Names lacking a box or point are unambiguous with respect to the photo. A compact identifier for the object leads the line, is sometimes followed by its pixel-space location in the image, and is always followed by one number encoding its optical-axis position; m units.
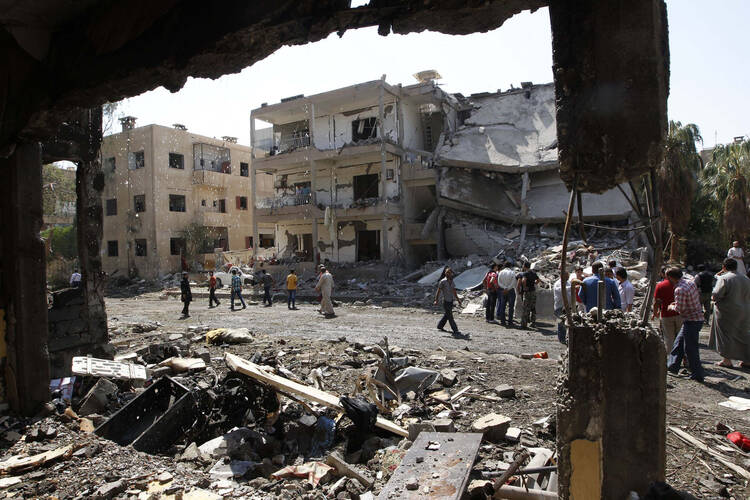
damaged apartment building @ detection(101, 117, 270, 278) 29.34
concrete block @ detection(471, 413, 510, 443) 4.51
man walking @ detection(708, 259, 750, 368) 6.80
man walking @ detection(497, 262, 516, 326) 11.33
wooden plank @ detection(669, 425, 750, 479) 3.76
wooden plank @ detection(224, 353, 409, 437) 4.96
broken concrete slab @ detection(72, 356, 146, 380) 6.27
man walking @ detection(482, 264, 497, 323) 12.20
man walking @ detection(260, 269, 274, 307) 17.55
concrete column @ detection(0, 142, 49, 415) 5.09
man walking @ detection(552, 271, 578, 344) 8.95
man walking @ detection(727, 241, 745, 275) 11.36
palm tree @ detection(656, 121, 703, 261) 15.05
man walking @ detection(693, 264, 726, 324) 9.16
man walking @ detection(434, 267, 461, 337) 10.38
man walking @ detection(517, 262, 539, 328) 10.63
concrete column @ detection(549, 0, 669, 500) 2.26
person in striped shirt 6.35
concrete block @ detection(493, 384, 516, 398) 5.77
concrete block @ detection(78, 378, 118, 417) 5.72
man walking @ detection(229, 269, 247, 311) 16.75
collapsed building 21.48
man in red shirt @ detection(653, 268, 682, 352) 6.86
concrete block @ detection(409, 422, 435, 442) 4.51
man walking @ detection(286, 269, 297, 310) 16.02
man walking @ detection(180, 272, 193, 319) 14.35
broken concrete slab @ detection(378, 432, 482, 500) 3.21
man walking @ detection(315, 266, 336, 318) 13.75
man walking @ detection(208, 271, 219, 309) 17.22
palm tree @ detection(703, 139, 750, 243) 16.34
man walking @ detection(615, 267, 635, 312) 7.69
